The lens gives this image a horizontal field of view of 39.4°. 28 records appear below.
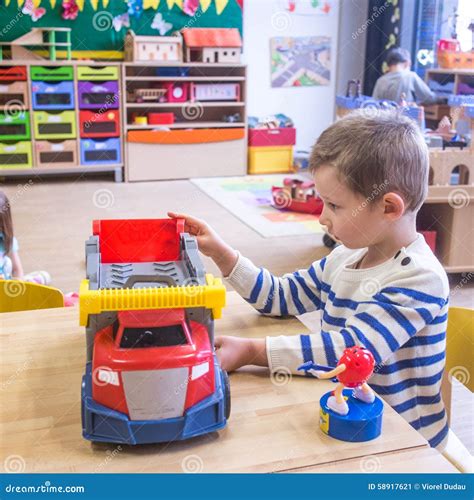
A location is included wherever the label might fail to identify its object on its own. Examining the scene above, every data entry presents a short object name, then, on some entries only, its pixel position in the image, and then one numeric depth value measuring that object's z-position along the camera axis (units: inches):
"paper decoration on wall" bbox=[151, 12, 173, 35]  194.2
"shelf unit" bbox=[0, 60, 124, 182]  175.3
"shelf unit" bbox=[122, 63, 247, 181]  187.6
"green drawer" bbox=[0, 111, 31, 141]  176.2
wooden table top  25.3
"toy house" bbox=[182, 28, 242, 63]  189.3
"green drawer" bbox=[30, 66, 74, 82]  175.9
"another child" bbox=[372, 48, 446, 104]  175.8
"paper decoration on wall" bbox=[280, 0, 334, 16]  204.8
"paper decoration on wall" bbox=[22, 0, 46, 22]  182.2
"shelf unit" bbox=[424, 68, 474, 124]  177.5
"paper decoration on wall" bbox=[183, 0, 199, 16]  195.0
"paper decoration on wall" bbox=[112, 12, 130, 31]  190.2
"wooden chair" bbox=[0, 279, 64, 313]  49.1
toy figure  26.2
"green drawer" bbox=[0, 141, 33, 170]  177.5
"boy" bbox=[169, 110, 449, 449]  32.6
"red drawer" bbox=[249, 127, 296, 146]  198.5
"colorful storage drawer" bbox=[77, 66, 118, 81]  179.0
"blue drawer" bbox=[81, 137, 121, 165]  184.1
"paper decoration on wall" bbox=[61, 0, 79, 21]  184.5
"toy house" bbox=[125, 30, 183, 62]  182.7
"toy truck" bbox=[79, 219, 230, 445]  24.8
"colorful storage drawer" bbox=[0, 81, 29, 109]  174.2
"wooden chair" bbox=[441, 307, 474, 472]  41.6
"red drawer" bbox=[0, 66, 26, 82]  173.3
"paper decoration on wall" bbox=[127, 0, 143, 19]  190.1
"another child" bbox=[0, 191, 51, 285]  69.7
